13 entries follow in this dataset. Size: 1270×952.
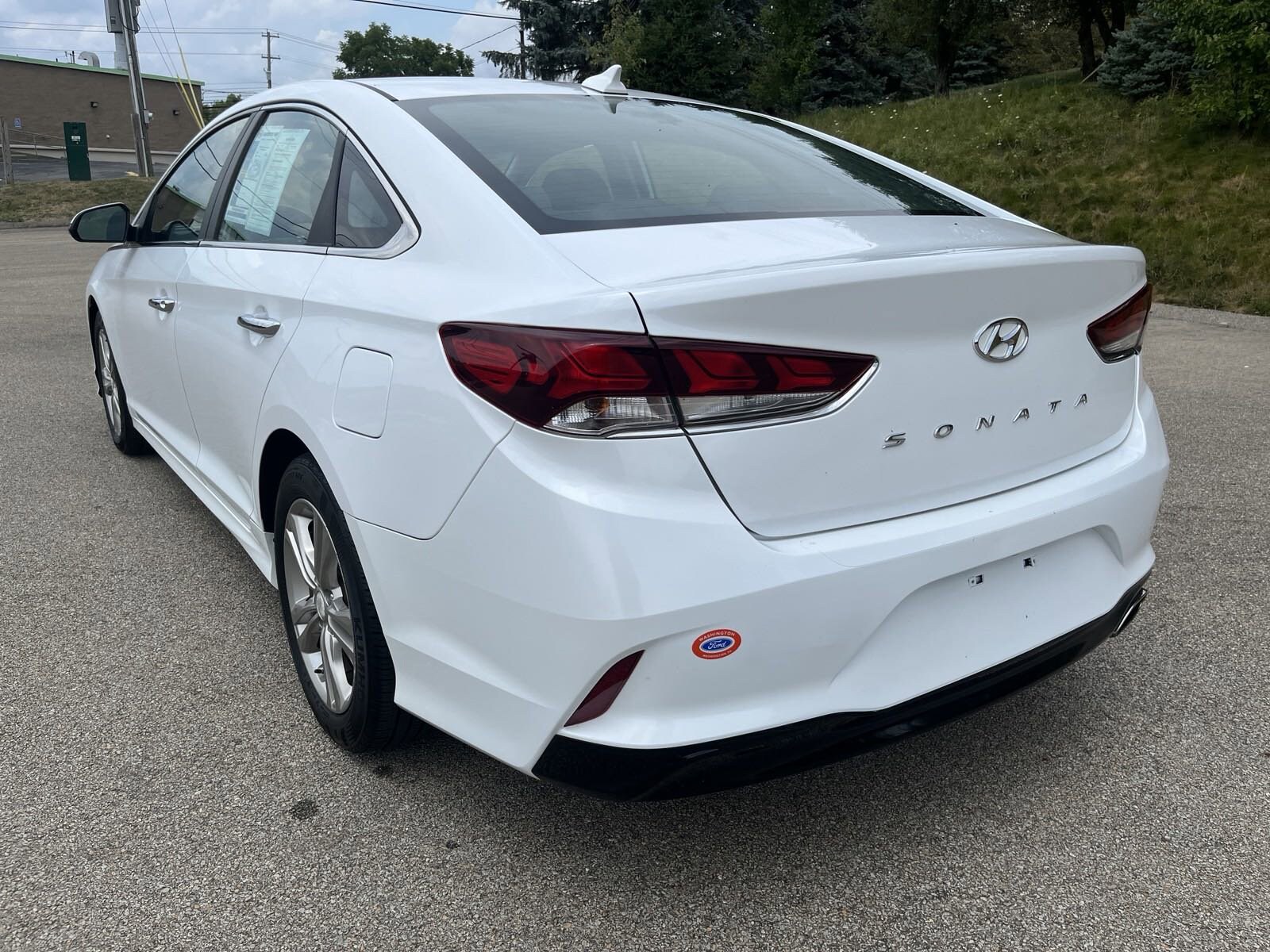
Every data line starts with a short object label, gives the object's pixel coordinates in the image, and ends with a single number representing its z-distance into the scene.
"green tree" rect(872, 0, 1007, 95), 24.66
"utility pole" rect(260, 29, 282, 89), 80.50
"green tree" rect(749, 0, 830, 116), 27.05
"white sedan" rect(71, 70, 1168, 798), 1.67
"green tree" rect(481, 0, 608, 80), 34.59
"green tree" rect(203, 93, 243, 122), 71.61
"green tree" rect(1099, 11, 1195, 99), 15.56
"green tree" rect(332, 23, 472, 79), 78.25
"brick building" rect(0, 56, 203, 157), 52.38
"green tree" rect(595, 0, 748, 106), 30.94
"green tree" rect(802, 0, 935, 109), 32.12
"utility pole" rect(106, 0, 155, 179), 27.17
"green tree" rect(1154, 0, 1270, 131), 12.09
